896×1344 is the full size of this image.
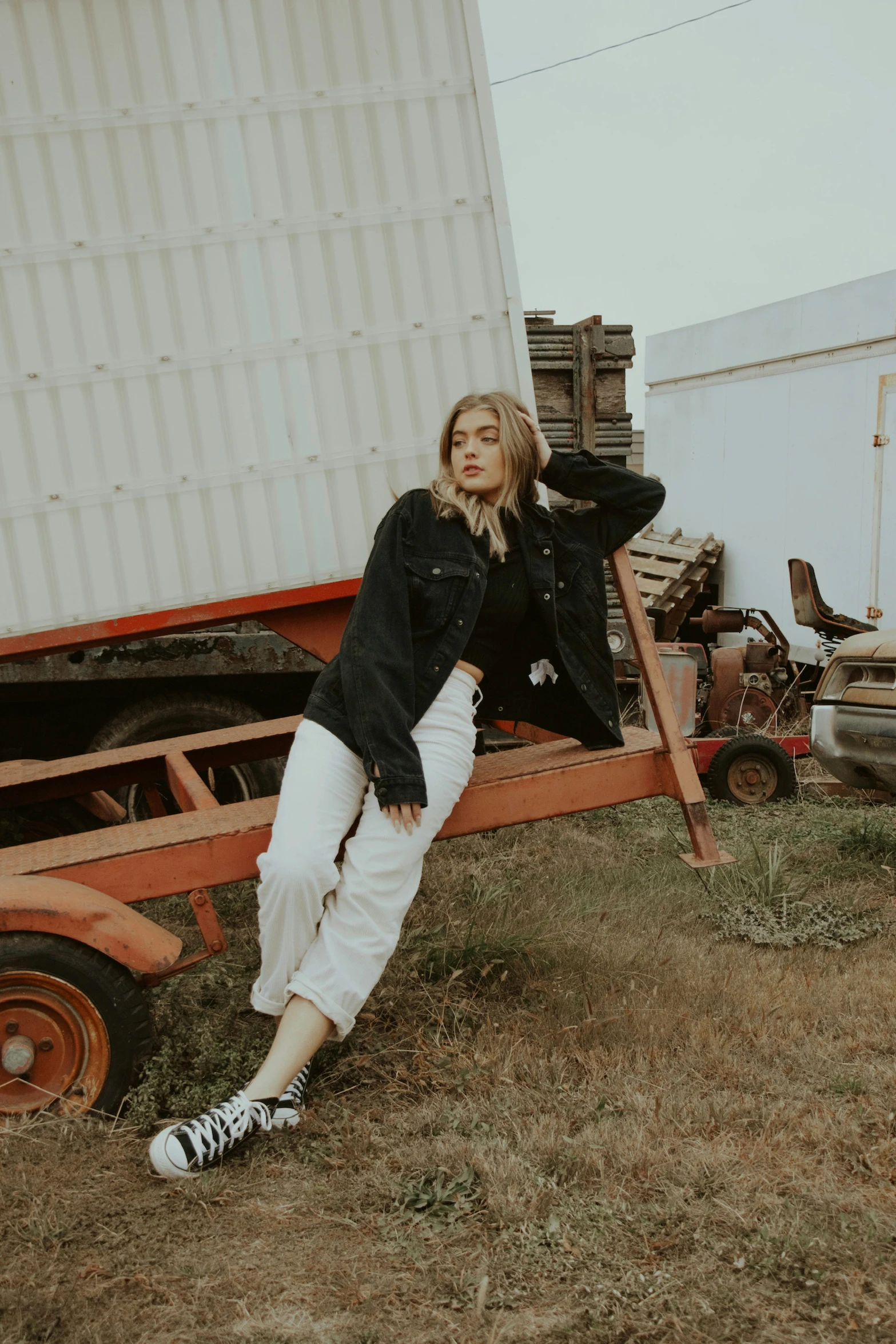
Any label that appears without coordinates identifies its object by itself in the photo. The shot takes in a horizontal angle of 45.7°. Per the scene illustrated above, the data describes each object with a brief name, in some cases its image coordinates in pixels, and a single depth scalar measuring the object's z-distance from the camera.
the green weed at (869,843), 5.11
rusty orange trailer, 2.80
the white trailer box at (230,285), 3.45
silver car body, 4.84
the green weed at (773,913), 4.07
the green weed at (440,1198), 2.40
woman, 2.81
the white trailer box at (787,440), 9.06
